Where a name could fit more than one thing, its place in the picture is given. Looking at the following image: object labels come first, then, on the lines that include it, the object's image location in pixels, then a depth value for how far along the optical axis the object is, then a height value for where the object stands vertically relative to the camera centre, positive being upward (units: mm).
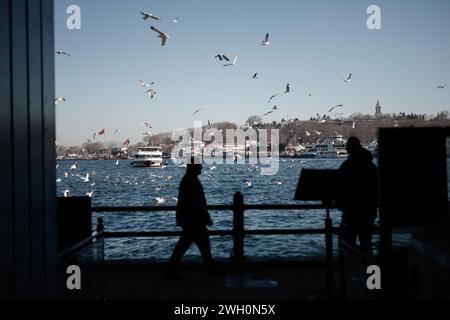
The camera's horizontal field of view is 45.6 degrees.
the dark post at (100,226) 6069 -800
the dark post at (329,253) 6352 -1213
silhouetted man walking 8328 -999
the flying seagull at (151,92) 32369 +3928
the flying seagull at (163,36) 24189 +5499
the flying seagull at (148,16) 19255 +5079
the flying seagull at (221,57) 26578 +4943
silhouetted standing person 7457 -510
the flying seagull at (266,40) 24852 +5461
